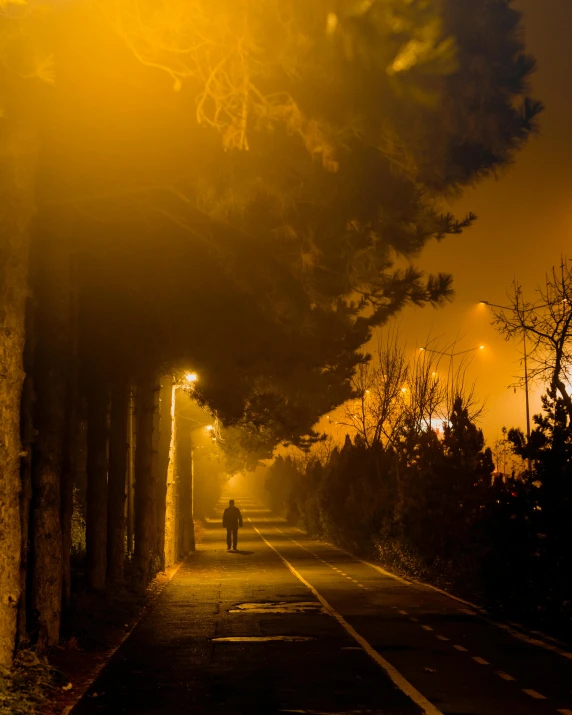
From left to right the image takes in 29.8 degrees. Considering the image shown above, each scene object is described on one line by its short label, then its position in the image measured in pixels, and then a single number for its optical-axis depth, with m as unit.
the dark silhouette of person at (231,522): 42.12
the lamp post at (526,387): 18.53
